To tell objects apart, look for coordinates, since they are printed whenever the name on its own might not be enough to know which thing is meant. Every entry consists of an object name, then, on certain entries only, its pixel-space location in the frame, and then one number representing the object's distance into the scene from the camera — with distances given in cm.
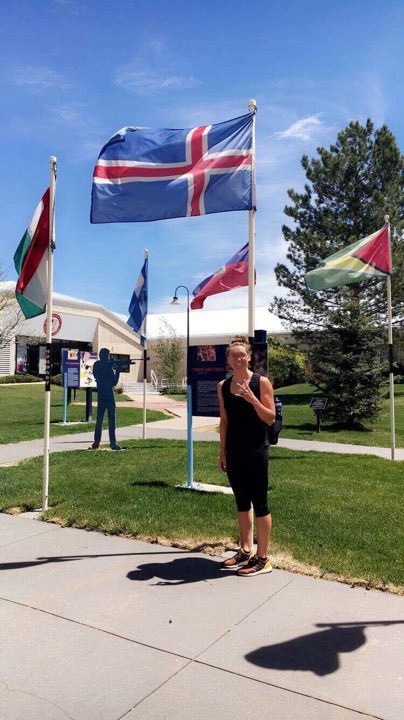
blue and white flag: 1319
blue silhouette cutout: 1146
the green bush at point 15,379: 3594
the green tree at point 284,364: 3903
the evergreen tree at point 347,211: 2748
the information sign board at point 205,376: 744
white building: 3928
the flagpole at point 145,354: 1308
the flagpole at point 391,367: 1028
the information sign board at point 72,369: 1677
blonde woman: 454
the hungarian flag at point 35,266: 668
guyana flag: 964
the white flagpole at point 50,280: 654
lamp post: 754
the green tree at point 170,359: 4369
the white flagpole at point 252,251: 606
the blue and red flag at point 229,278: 895
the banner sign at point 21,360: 3962
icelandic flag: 650
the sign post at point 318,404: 1518
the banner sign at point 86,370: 1673
